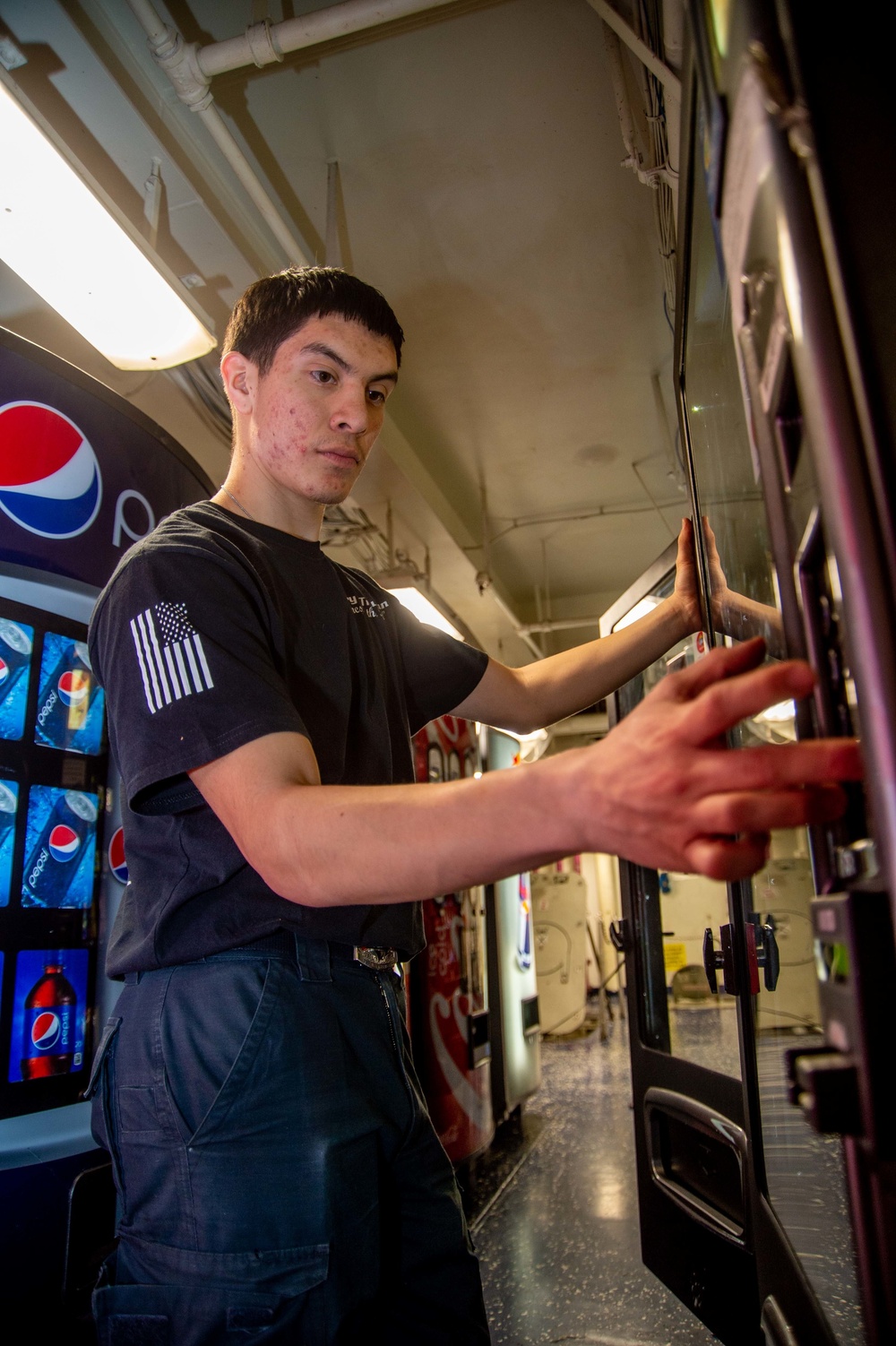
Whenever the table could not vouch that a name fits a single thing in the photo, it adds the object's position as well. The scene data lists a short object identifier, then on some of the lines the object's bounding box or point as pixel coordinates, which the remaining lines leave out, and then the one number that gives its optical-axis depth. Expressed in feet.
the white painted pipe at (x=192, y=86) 7.37
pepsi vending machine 5.30
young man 2.18
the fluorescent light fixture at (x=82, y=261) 6.34
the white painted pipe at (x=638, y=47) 6.80
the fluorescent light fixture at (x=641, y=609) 6.89
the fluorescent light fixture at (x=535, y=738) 17.39
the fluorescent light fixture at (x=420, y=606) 14.35
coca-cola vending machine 11.18
